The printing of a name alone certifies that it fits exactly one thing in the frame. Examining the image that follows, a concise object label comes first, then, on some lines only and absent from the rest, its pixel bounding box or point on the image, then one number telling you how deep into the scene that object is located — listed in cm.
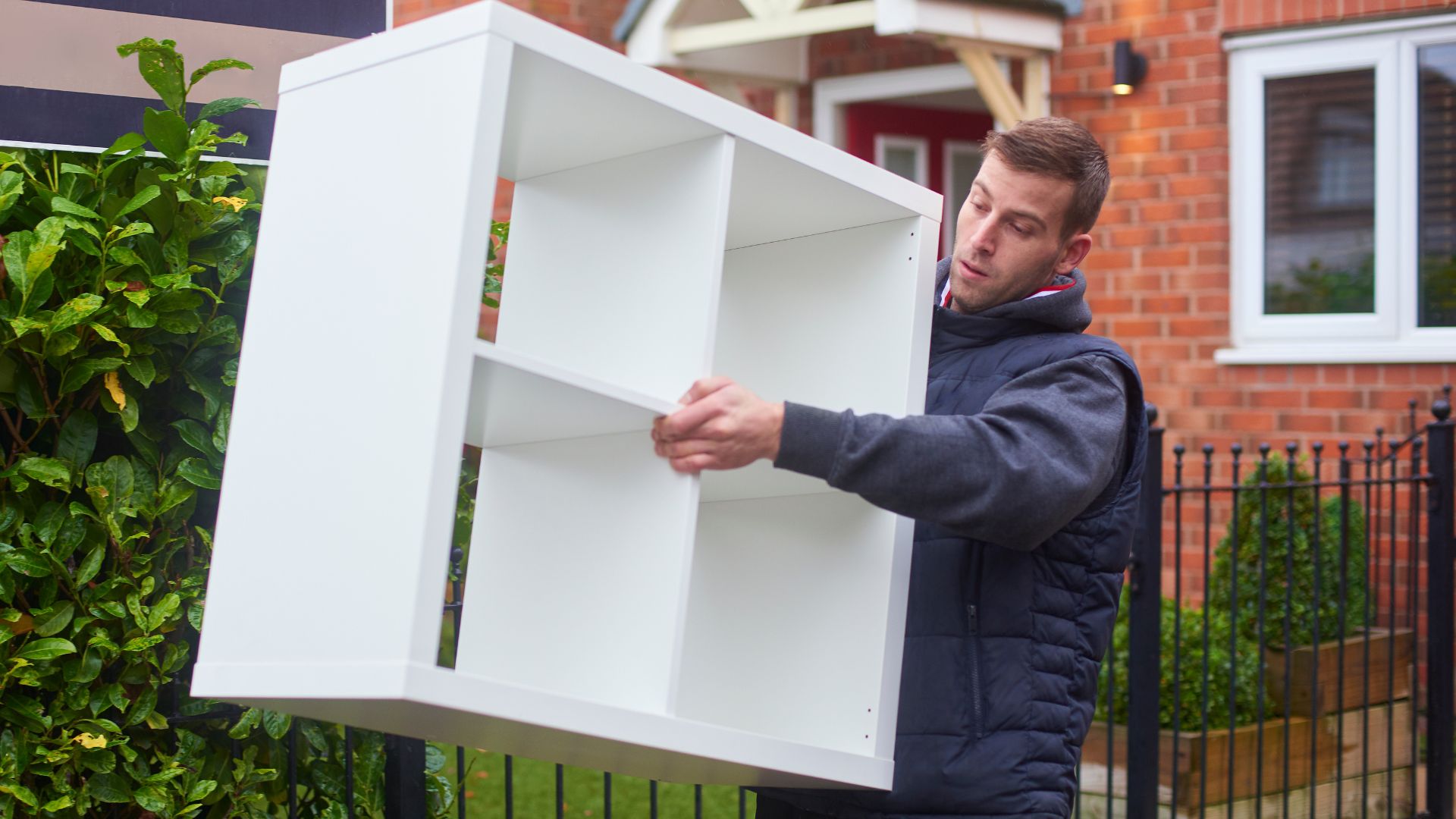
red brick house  558
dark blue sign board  196
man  161
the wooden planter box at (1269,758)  459
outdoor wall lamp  585
